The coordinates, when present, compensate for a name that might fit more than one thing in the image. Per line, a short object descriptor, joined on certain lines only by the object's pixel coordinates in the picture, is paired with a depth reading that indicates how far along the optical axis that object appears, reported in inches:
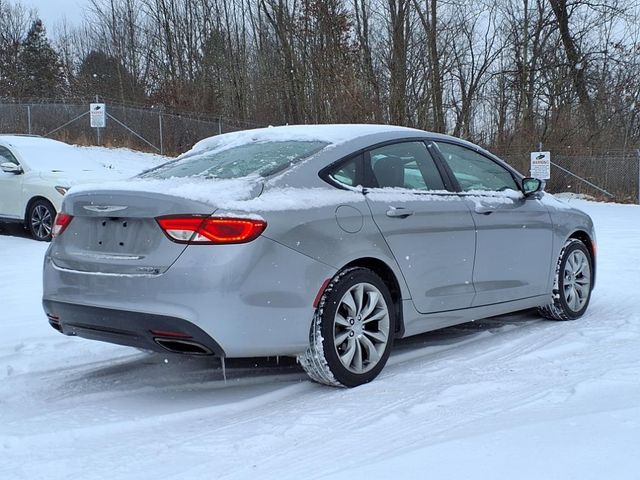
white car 400.2
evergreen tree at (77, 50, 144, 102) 1376.7
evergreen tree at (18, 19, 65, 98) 1605.6
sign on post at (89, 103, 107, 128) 836.9
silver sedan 134.5
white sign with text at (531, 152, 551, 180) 792.3
